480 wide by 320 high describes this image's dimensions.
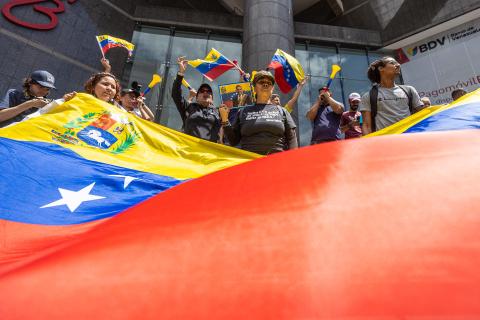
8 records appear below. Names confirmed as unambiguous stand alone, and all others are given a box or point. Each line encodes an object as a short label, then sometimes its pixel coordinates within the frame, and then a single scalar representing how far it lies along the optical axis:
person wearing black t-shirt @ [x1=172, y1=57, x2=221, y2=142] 3.35
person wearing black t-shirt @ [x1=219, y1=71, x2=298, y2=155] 2.63
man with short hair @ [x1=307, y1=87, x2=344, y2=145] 3.64
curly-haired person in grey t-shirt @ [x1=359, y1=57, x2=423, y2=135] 2.85
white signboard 12.48
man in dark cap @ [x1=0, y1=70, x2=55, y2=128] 2.94
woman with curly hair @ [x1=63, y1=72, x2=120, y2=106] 3.10
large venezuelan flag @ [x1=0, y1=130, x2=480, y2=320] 0.58
